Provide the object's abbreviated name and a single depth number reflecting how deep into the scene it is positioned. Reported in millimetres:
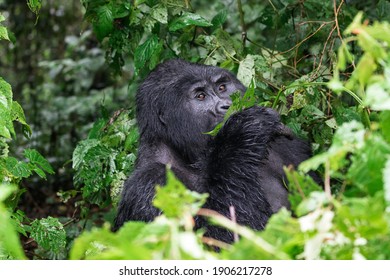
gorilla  6883
